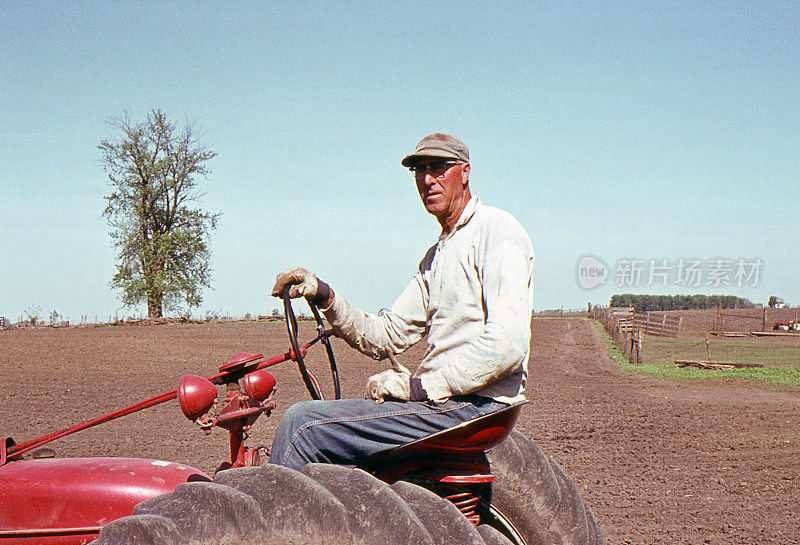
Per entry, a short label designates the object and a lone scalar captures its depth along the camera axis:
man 2.37
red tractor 2.05
